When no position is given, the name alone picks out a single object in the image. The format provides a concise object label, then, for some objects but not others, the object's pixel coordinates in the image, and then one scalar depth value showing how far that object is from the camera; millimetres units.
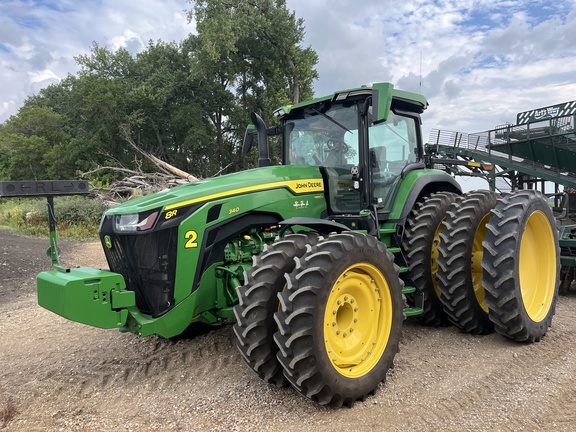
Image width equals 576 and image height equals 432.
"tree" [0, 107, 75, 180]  33906
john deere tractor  3283
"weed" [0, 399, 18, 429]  3209
